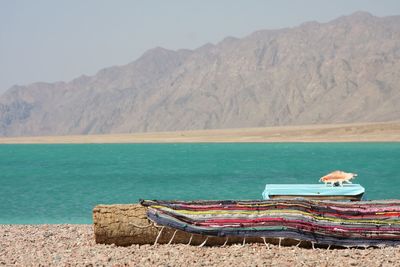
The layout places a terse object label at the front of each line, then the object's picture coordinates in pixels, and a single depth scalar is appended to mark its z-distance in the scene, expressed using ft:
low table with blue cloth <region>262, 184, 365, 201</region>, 60.29
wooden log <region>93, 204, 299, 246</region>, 43.68
